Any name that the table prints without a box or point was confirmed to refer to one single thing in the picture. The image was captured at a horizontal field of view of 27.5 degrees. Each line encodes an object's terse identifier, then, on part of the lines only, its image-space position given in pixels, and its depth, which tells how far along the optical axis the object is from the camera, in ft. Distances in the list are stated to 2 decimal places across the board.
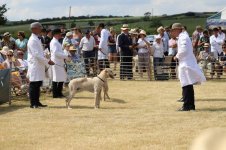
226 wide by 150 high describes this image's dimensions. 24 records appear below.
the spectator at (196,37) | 61.88
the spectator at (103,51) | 58.18
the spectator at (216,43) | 58.59
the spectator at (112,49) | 62.54
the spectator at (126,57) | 55.42
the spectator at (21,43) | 51.28
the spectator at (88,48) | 57.57
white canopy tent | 81.85
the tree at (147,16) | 187.93
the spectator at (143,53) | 54.80
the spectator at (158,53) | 54.95
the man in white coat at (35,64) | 34.40
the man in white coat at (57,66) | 39.00
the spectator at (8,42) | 51.29
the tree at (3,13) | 146.84
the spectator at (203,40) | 60.49
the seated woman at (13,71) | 41.09
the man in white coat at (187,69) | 31.86
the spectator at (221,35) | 60.10
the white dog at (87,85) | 34.42
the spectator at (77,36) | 58.44
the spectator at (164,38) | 56.13
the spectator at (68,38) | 51.24
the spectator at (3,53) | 42.19
